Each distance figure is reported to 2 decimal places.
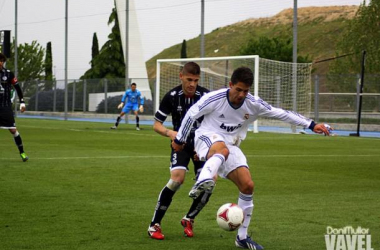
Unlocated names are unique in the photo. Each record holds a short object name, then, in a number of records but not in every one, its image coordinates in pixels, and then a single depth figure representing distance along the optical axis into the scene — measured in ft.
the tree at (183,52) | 241.67
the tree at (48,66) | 277.85
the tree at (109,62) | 251.39
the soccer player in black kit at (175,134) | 27.81
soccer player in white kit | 25.71
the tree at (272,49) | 237.25
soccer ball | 24.04
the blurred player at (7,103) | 54.80
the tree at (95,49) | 270.16
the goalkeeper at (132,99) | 115.75
